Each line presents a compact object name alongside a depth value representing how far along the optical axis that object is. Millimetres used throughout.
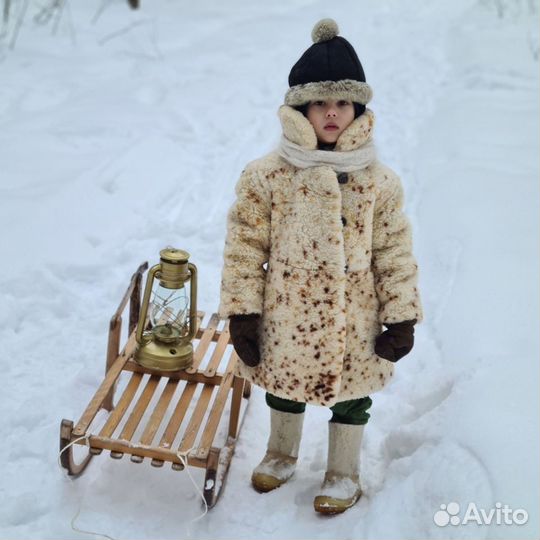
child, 2018
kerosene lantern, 2371
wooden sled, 2205
